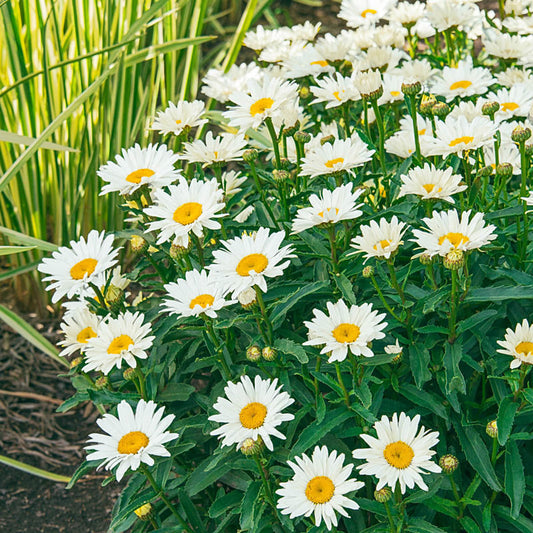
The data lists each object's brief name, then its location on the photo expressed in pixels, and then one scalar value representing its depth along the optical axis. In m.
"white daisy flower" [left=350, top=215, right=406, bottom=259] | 1.34
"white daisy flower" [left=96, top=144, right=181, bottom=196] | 1.52
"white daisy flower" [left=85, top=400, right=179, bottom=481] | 1.26
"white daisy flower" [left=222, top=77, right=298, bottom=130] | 1.62
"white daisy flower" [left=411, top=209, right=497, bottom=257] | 1.27
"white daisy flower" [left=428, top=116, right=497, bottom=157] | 1.48
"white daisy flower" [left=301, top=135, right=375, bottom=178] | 1.51
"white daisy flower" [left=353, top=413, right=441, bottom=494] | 1.19
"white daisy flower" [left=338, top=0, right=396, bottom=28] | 2.34
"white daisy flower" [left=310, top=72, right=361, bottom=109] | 1.76
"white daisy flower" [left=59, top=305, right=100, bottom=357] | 1.58
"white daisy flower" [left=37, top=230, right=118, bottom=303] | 1.44
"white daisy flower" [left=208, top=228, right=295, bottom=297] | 1.31
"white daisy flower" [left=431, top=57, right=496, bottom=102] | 1.90
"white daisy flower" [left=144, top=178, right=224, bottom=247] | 1.40
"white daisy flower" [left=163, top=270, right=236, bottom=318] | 1.33
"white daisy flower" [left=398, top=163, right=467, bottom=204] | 1.41
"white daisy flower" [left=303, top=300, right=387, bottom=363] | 1.25
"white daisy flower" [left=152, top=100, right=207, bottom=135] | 1.70
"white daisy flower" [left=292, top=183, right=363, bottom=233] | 1.34
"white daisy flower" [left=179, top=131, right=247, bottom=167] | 1.66
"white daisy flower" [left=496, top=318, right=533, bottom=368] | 1.30
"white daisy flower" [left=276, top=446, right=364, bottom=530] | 1.21
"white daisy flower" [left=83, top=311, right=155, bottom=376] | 1.39
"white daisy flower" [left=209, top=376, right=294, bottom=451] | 1.25
